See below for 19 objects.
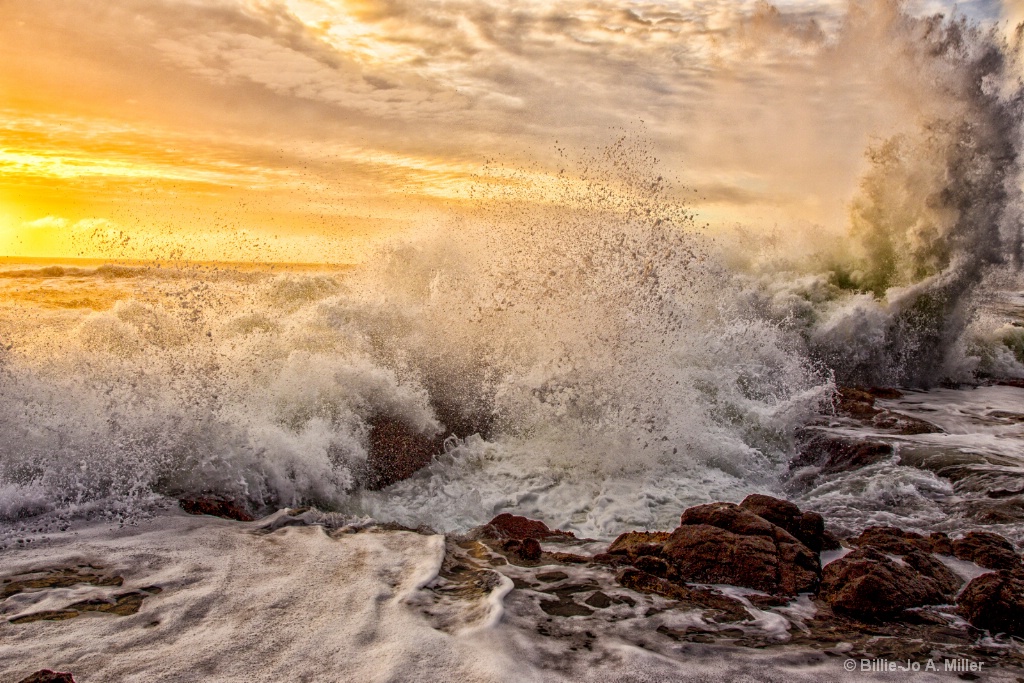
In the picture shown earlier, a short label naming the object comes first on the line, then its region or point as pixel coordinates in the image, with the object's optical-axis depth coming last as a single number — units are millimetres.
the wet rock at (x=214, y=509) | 4566
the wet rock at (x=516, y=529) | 4621
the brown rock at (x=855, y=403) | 8211
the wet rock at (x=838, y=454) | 6223
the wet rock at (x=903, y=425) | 7430
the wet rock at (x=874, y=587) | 3408
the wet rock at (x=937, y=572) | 3691
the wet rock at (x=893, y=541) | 4020
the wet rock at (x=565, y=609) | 3363
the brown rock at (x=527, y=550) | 4133
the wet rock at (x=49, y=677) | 2316
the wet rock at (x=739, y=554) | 3729
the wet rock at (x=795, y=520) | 4266
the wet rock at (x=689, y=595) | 3406
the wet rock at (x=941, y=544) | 4199
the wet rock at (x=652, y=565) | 3823
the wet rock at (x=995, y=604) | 3295
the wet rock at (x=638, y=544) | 4094
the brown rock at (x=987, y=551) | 3991
